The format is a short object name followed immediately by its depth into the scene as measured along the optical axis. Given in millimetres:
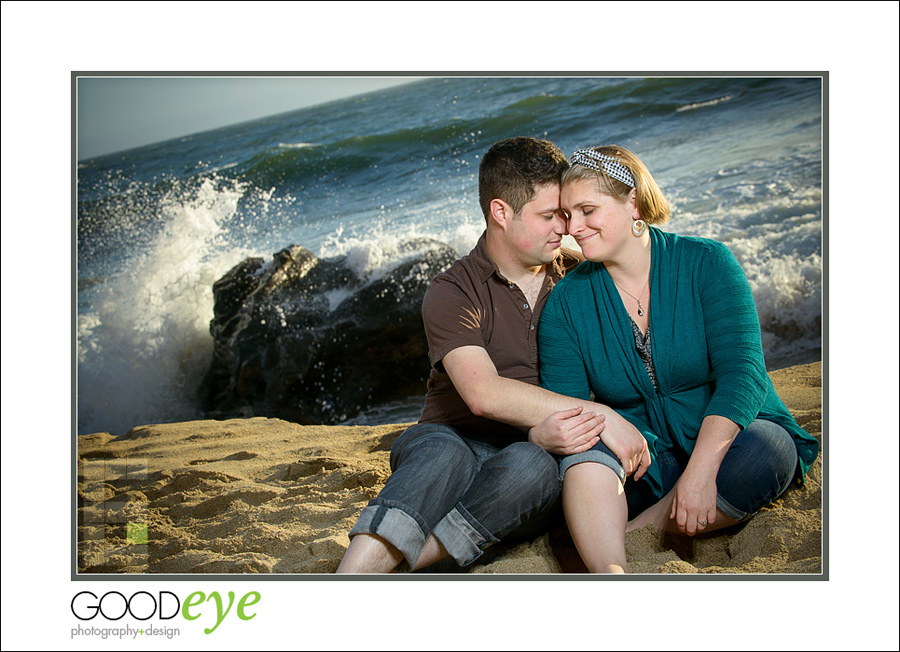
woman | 1825
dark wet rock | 3992
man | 1864
